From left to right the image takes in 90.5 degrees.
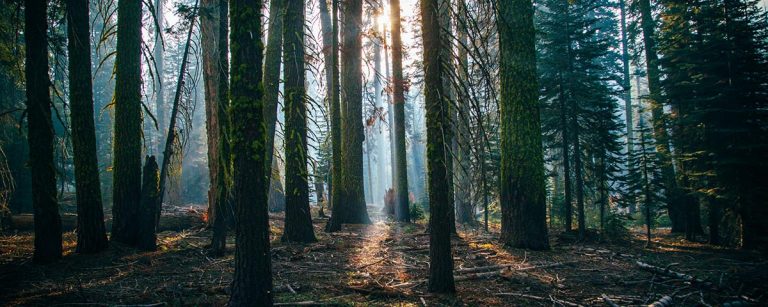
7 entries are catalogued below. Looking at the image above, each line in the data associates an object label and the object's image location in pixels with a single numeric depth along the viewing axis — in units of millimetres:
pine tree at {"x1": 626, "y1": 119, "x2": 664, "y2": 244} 12875
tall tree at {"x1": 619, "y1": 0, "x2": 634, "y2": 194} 25938
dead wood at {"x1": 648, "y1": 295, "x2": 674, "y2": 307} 4875
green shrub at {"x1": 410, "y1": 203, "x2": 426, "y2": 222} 18125
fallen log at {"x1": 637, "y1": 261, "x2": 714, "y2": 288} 6001
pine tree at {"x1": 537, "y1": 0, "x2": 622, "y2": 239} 13664
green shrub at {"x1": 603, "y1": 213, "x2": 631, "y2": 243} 12812
